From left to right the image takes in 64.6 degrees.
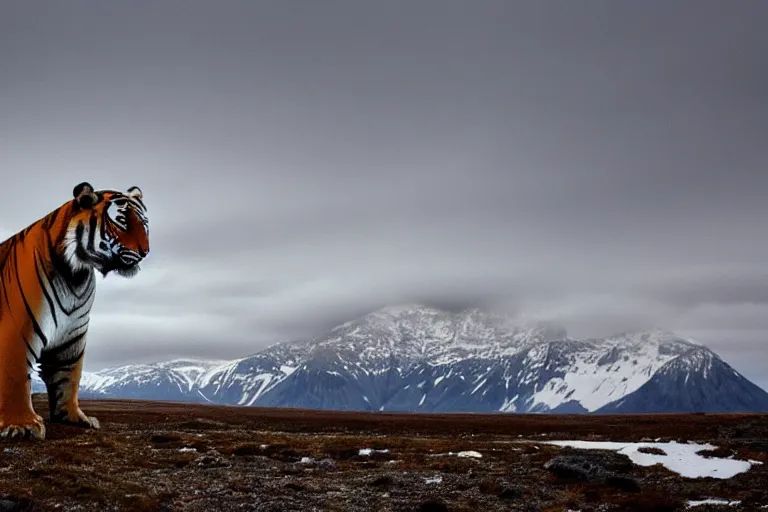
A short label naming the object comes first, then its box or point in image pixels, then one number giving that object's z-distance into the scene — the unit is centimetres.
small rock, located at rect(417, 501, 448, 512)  2114
